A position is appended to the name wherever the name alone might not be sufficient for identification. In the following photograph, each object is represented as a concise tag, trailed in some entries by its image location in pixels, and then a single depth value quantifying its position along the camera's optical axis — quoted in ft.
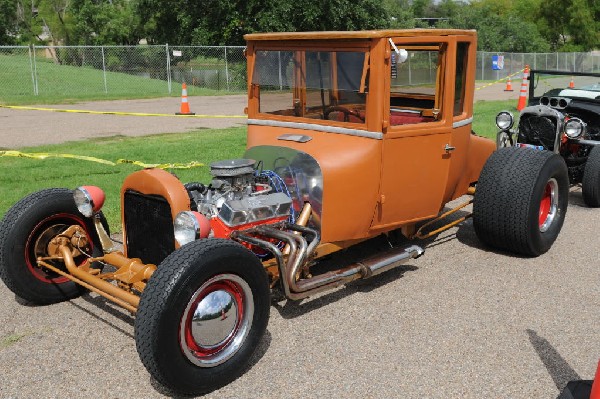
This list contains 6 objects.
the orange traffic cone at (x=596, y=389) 7.98
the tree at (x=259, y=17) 90.02
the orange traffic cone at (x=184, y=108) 54.69
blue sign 106.22
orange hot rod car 11.10
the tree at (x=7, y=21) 158.20
